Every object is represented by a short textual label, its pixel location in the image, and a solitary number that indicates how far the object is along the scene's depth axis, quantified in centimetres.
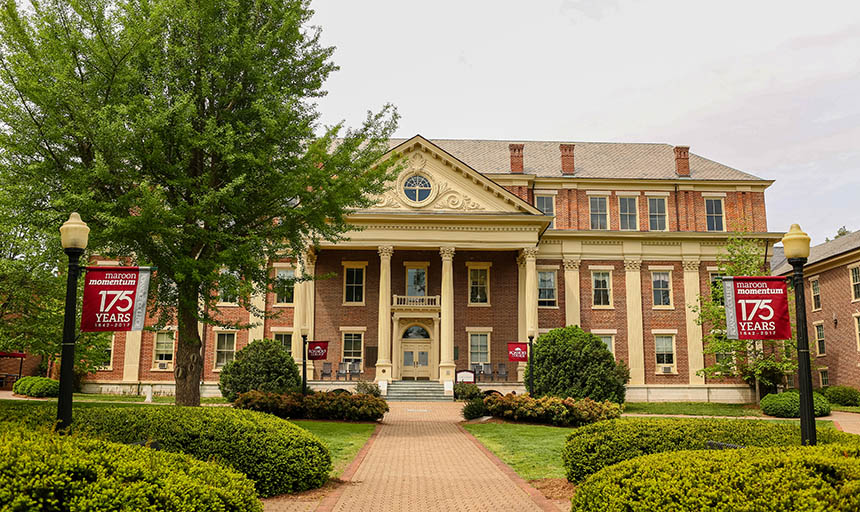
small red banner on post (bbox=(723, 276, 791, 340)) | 1061
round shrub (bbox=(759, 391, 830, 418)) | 2628
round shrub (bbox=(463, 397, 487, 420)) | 2350
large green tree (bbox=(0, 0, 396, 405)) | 1550
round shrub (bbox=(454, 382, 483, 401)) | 2854
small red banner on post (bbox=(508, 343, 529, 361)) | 2783
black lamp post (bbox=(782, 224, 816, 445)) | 920
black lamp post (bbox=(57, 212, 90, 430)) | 902
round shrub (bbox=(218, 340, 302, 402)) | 2600
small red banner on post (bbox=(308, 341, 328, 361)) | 2614
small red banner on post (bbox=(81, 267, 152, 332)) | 992
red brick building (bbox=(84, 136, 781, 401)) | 3591
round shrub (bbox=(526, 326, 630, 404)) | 2633
